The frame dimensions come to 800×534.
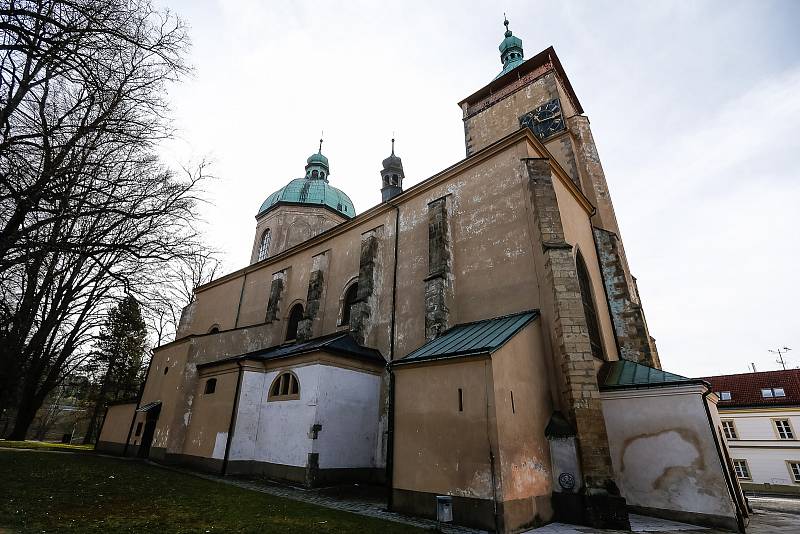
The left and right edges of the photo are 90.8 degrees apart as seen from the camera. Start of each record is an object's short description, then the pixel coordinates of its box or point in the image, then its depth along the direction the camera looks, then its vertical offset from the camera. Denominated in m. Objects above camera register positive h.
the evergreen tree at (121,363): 28.14 +5.39
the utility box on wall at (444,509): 6.46 -0.91
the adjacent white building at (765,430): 22.50 +1.31
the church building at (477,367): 7.61 +1.97
